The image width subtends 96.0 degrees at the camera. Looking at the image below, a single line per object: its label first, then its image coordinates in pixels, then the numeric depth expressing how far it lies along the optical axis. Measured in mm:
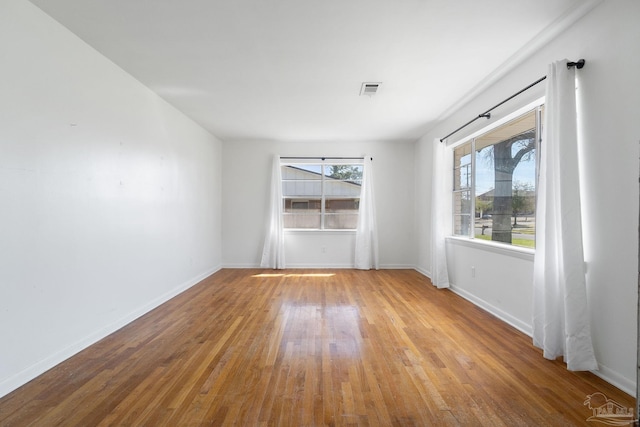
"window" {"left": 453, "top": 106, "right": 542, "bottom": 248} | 2859
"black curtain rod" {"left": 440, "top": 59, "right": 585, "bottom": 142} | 2100
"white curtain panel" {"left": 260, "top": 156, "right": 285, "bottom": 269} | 5777
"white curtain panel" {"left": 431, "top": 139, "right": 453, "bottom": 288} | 4380
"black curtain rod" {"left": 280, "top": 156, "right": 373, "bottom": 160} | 5934
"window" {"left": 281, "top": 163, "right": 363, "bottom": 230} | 6086
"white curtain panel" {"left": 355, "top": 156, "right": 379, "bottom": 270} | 5762
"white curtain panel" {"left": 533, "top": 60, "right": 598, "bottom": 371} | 2000
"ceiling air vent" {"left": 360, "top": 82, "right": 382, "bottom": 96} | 3240
